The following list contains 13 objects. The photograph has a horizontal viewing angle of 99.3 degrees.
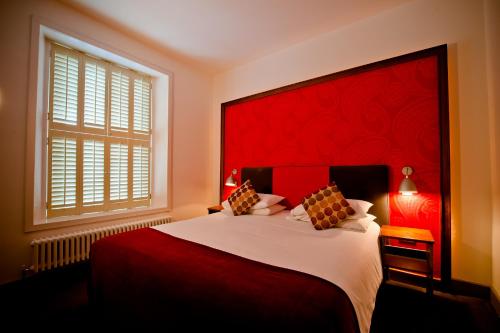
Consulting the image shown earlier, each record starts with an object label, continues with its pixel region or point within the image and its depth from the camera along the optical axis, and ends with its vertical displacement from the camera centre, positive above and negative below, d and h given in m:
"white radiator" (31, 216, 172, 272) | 2.17 -0.84
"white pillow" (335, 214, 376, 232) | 1.97 -0.51
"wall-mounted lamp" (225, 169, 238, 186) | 3.40 -0.18
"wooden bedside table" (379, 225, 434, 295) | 1.81 -0.78
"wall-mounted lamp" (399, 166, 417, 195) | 2.02 -0.15
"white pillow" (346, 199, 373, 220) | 2.11 -0.38
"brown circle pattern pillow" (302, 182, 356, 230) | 2.08 -0.38
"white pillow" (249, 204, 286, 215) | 2.72 -0.52
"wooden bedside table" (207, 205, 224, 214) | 3.31 -0.61
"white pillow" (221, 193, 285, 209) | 2.79 -0.41
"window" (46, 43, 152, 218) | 2.49 +0.46
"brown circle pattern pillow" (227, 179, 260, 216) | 2.80 -0.40
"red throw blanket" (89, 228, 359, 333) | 0.88 -0.59
